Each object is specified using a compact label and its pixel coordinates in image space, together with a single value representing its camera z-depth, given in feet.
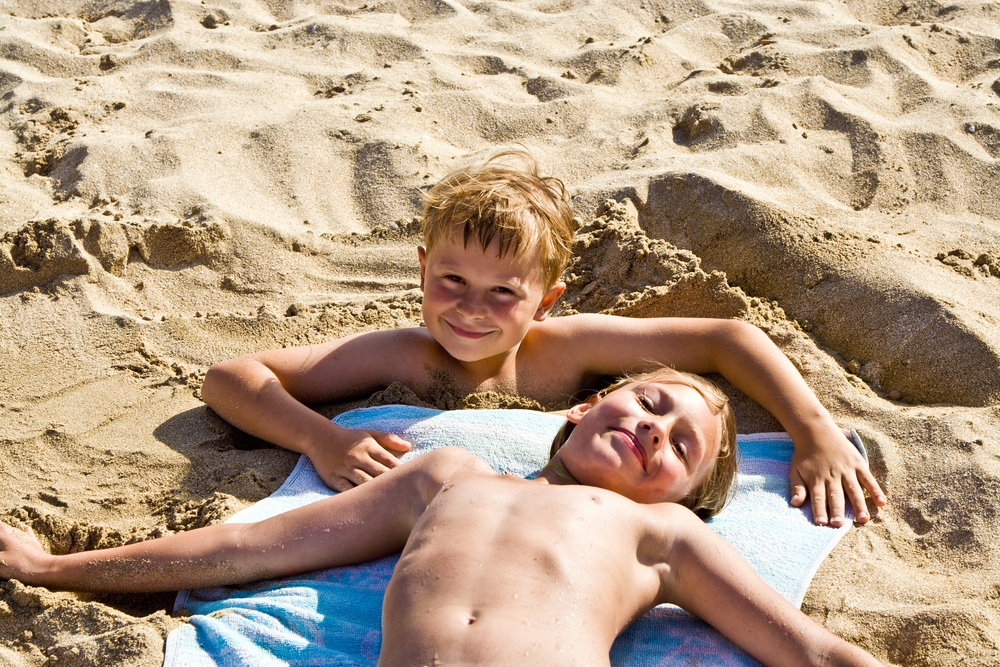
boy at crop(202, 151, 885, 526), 9.80
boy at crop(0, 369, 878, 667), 7.07
